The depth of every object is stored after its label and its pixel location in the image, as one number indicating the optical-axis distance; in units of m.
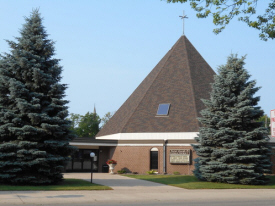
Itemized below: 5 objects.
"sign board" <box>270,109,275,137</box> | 12.32
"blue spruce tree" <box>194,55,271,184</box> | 24.86
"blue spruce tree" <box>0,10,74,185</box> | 20.62
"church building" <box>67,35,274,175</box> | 33.50
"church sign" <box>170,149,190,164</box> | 32.91
